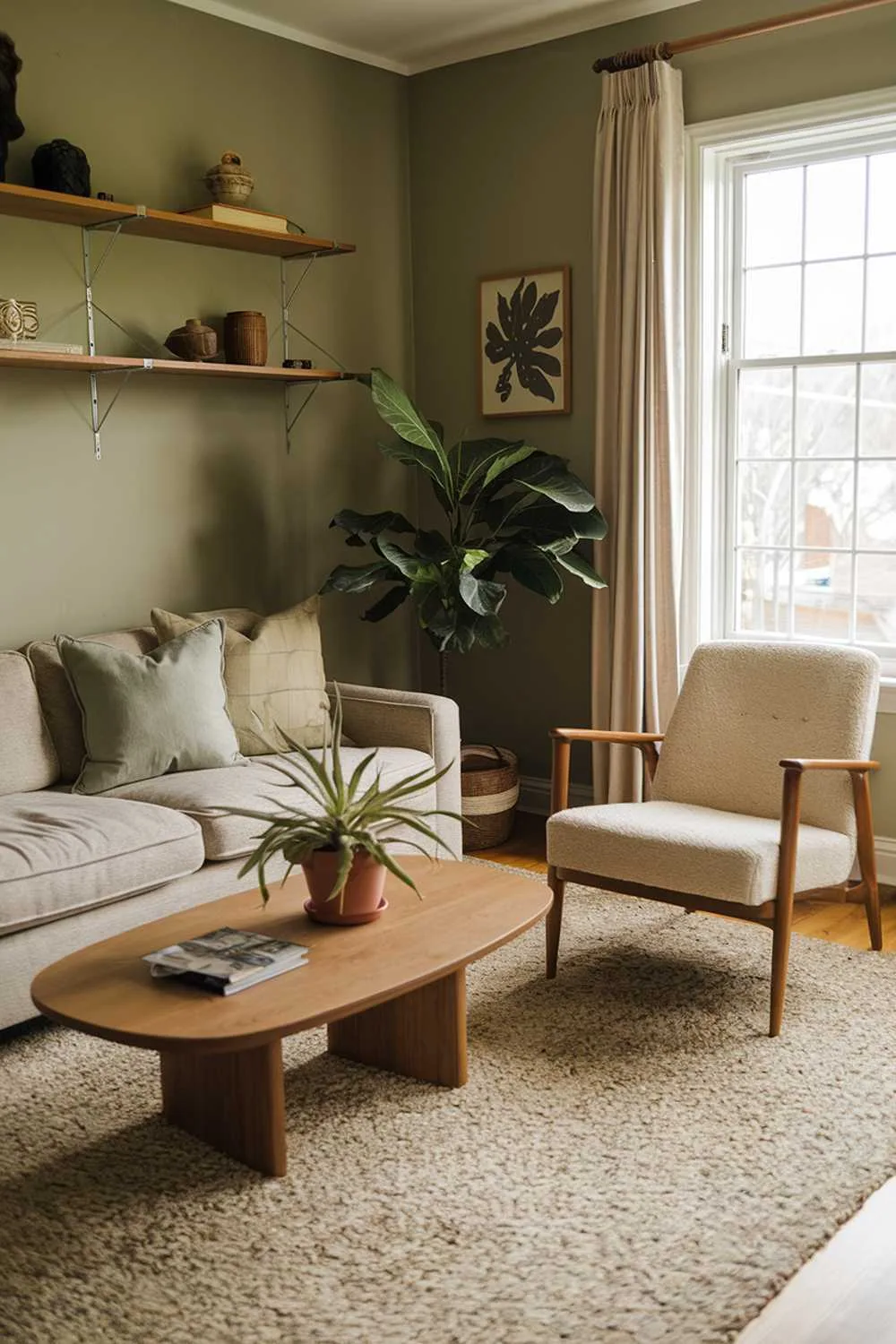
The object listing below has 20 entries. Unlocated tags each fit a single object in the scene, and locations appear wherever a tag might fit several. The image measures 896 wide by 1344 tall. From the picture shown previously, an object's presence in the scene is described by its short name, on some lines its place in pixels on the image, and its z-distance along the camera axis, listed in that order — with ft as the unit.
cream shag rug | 6.70
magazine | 7.62
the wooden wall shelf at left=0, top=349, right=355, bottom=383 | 12.01
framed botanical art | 15.61
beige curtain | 13.94
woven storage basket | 14.96
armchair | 9.96
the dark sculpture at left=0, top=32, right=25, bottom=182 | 11.68
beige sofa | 9.65
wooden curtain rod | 12.64
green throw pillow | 11.82
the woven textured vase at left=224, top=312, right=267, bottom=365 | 14.20
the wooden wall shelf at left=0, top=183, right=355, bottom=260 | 12.00
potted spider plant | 8.41
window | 13.53
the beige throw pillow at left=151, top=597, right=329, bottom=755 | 13.02
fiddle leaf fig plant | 14.02
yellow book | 13.51
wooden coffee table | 7.22
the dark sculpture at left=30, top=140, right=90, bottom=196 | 12.27
